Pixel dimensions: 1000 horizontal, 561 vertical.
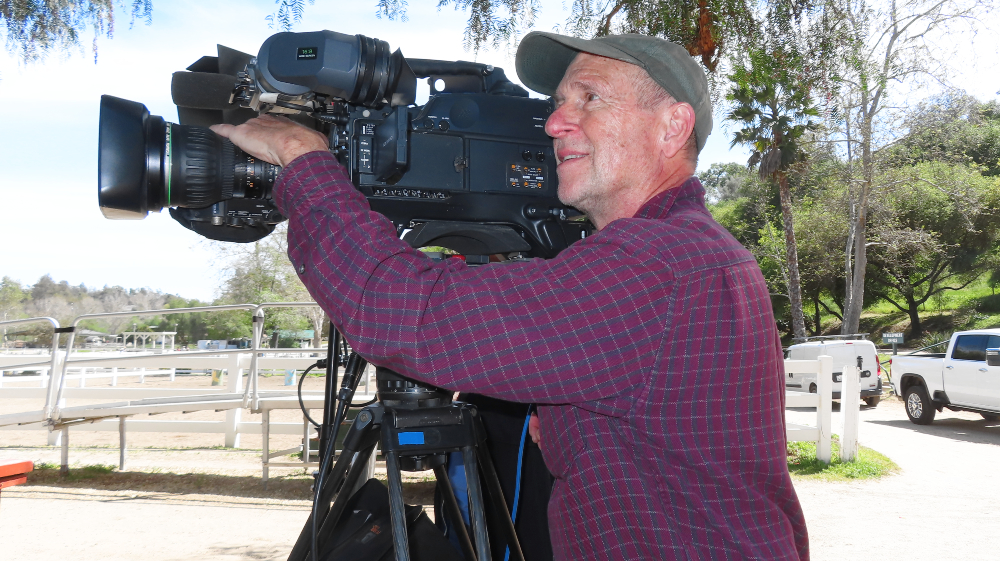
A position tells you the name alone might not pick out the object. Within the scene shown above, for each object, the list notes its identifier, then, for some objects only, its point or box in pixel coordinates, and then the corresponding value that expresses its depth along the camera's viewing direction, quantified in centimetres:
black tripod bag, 144
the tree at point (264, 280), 2491
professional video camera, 135
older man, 105
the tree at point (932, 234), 2379
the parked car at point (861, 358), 1430
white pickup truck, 1050
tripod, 132
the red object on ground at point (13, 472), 283
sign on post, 1485
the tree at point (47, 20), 319
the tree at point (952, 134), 2133
